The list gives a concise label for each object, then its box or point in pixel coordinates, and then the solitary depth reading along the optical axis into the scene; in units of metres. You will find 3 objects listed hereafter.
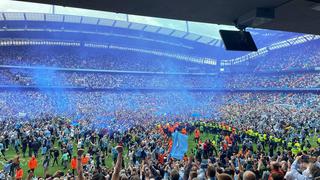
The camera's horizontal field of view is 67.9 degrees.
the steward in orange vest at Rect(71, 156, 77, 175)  10.25
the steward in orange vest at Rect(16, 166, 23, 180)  7.83
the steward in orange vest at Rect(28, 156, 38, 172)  9.73
